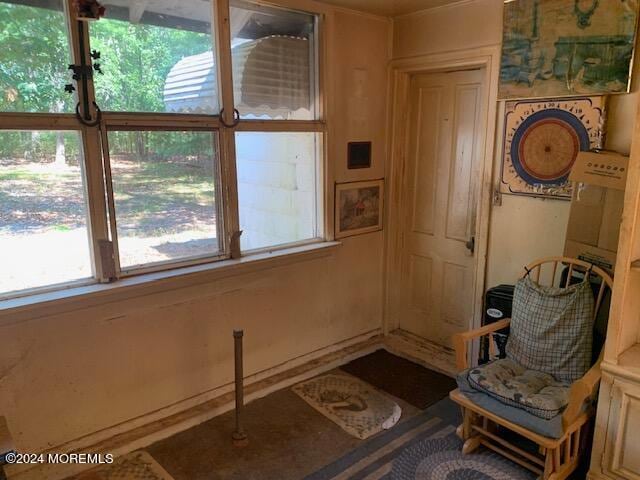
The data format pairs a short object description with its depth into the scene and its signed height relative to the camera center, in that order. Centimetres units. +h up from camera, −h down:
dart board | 241 -1
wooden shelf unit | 193 -93
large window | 206 +4
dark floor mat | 292 -151
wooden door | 308 -42
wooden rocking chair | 194 -120
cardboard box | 225 -33
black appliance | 256 -92
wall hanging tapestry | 225 +45
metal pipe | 240 -126
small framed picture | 319 -45
